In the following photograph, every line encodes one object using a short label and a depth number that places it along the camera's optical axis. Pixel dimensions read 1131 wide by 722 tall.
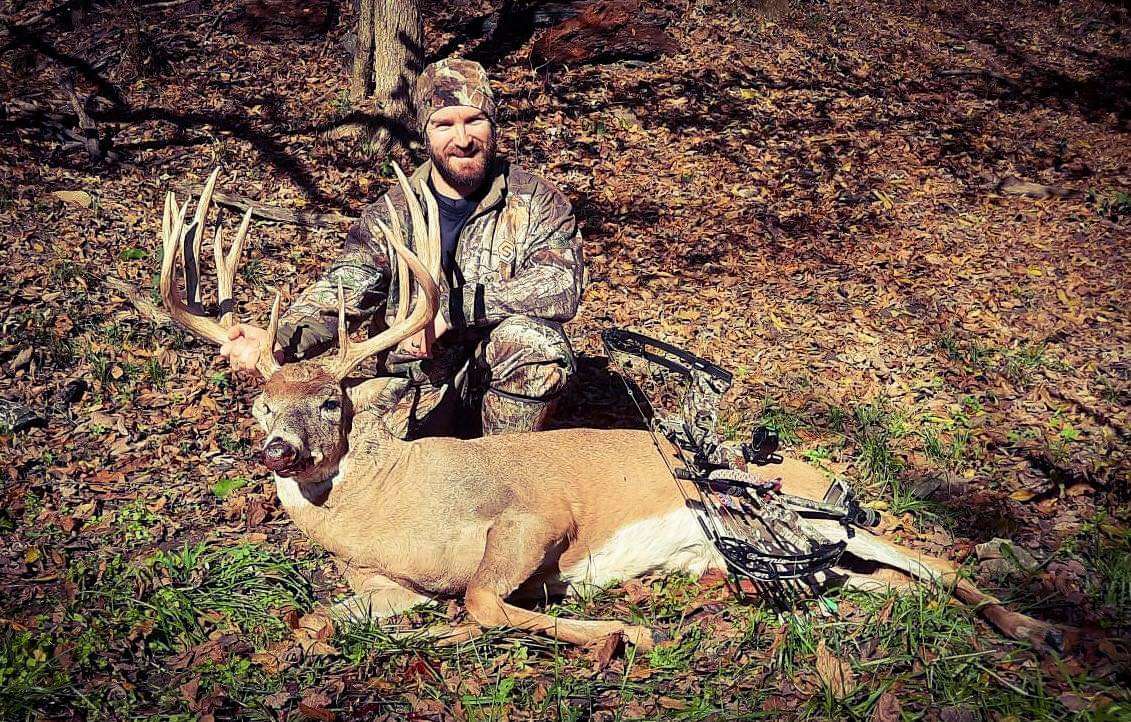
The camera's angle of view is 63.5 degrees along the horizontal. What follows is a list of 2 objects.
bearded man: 4.71
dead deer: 3.80
